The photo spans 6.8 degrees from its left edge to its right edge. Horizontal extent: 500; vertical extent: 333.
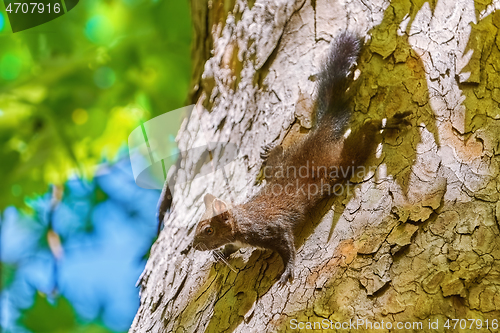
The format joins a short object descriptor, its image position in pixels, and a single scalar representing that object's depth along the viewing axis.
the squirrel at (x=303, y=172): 4.79
